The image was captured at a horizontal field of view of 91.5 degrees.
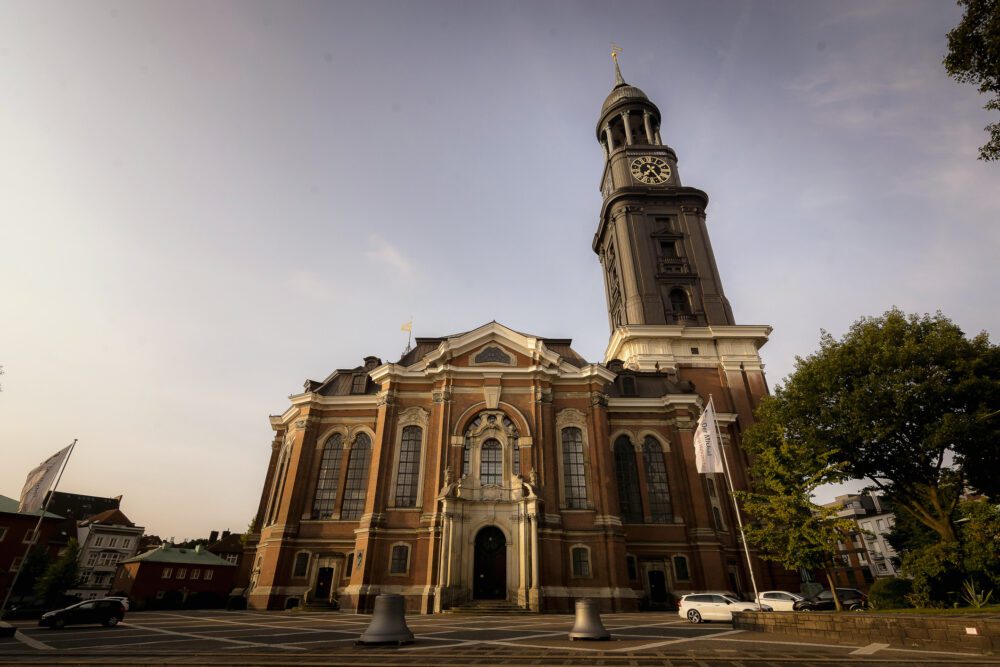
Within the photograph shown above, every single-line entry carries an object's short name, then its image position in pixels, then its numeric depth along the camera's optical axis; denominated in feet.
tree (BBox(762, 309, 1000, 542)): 68.13
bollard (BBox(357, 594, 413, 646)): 39.99
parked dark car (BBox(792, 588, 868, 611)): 79.67
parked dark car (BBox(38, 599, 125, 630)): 64.28
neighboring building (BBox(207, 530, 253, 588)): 216.95
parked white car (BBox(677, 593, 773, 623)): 67.15
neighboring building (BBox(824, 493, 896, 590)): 206.28
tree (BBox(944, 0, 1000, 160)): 41.04
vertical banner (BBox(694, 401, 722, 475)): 67.47
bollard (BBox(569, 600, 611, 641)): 42.93
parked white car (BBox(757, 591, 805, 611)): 76.89
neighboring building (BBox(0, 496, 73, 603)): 145.38
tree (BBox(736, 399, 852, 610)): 70.17
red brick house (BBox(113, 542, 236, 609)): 161.27
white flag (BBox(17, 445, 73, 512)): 61.26
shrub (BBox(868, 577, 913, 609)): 64.05
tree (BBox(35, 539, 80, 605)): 147.13
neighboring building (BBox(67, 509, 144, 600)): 204.44
